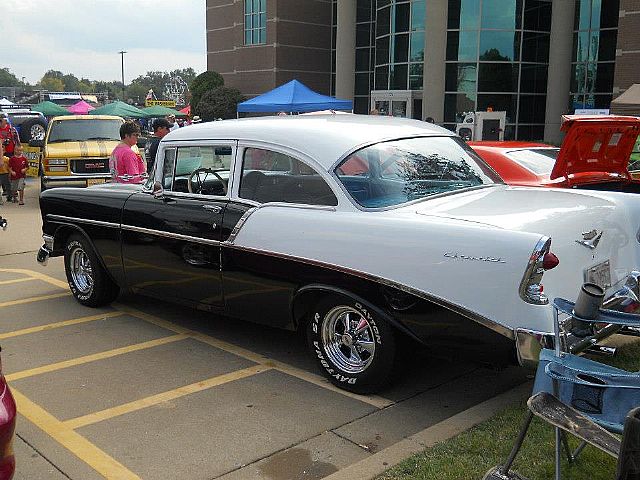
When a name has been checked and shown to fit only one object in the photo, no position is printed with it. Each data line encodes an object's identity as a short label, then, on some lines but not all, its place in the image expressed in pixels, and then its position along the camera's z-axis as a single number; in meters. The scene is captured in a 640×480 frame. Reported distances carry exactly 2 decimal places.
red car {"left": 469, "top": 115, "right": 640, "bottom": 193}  7.44
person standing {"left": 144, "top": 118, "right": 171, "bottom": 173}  8.95
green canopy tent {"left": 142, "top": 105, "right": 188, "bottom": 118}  36.75
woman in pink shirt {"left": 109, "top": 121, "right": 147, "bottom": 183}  8.52
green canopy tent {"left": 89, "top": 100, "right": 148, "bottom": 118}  29.42
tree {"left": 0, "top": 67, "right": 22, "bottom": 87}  178.38
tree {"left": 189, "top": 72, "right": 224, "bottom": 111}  44.62
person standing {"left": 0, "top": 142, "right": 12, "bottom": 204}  14.17
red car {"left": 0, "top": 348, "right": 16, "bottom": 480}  2.87
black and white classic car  3.88
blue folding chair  2.66
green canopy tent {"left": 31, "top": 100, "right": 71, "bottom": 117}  33.75
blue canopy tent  18.67
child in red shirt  14.48
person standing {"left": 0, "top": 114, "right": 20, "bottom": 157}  14.70
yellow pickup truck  14.01
